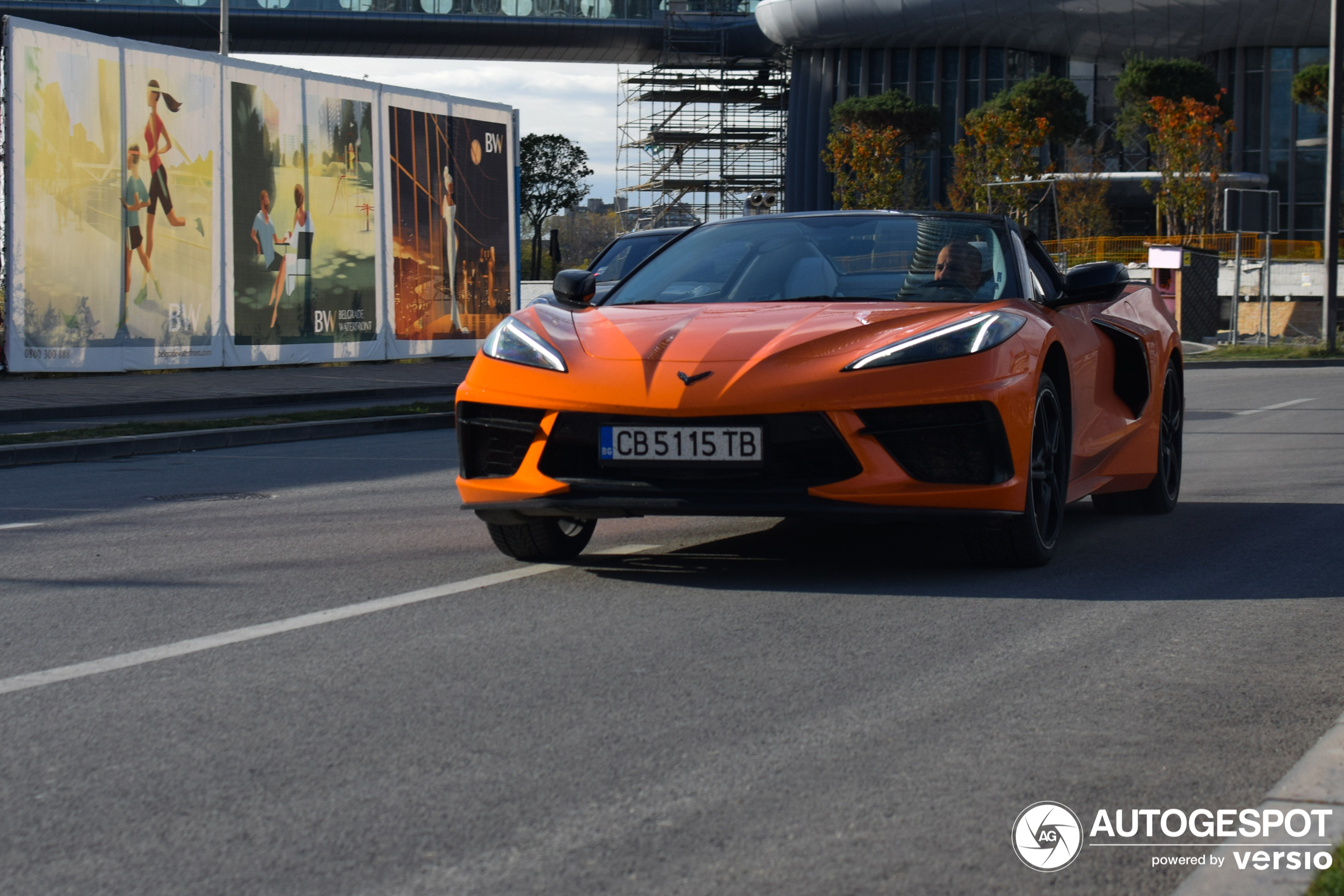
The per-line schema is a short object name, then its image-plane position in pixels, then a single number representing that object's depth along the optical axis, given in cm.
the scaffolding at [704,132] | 8025
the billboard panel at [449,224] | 2283
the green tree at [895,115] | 7238
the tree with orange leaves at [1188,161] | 5509
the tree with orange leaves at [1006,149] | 6262
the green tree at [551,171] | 7850
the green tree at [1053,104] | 6397
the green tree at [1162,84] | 6141
